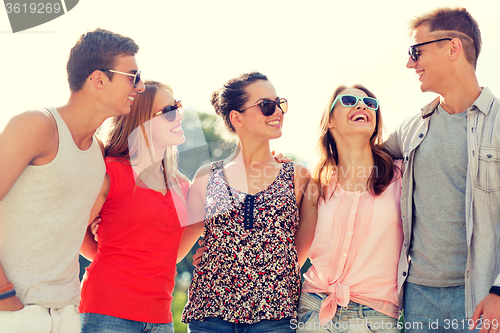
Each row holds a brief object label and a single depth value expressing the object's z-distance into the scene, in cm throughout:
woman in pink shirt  359
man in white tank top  282
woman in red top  351
